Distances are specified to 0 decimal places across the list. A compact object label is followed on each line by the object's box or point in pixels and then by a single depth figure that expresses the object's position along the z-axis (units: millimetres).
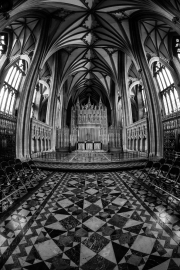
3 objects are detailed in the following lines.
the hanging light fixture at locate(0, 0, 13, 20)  3519
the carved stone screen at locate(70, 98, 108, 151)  23984
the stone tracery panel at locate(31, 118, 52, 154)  15205
